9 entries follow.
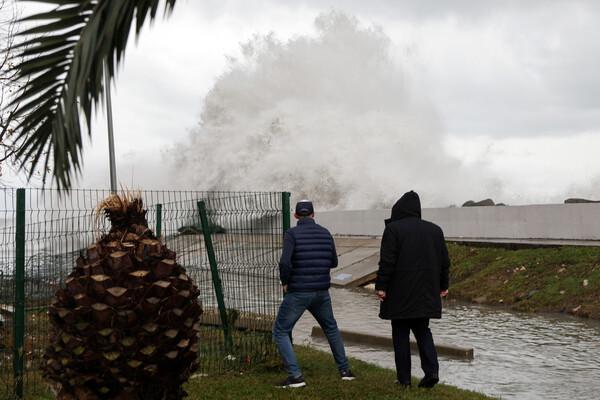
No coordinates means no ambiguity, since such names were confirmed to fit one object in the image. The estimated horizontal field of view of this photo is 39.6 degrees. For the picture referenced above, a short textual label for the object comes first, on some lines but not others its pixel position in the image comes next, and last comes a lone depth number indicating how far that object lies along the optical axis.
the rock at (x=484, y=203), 31.02
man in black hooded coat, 7.23
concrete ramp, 22.06
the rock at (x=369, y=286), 21.08
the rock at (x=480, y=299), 16.81
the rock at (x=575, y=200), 26.55
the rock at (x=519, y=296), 16.05
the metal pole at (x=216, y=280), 8.61
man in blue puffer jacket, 7.52
